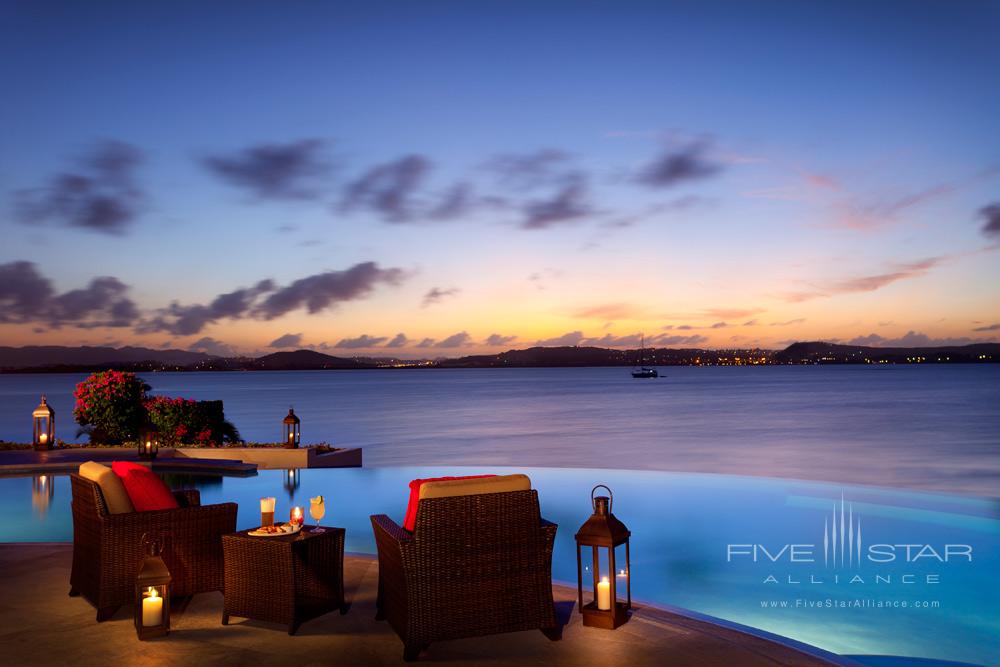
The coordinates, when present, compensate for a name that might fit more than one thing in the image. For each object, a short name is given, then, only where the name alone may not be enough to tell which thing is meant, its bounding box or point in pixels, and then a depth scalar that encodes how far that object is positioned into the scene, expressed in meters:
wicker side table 3.76
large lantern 3.77
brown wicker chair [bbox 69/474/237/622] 3.92
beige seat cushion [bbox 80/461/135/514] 3.99
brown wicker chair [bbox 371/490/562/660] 3.42
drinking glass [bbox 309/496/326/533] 4.04
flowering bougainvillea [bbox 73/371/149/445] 14.48
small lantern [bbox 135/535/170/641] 3.65
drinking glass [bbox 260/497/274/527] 4.02
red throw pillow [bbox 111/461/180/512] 4.09
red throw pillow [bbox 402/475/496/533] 3.48
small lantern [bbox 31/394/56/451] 12.64
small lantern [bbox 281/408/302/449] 12.23
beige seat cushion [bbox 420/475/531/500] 3.42
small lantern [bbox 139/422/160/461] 11.70
